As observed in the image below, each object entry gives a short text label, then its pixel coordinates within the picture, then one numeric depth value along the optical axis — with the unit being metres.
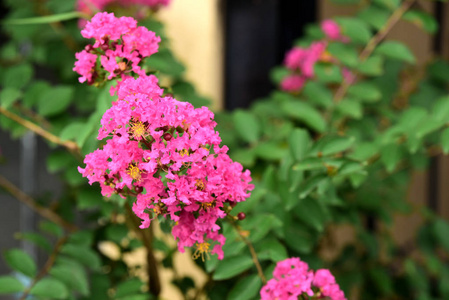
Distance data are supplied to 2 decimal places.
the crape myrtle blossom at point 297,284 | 0.96
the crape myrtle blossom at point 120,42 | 0.95
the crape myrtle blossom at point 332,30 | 1.41
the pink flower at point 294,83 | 1.46
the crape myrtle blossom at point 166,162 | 0.90
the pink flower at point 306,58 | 1.39
